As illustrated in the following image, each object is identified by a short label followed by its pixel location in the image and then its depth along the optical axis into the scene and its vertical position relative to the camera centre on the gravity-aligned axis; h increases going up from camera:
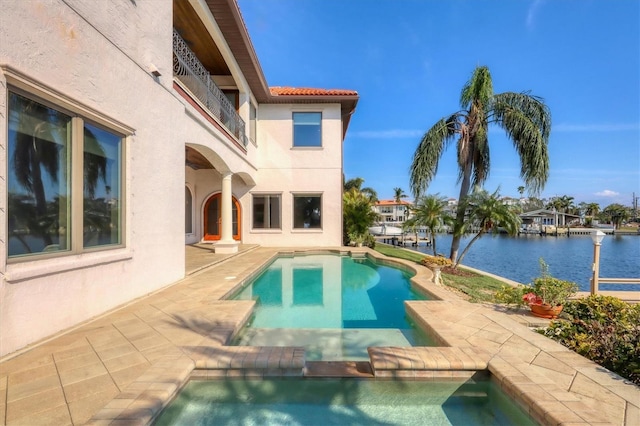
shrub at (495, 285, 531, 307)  5.39 -1.62
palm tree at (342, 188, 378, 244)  15.52 -0.16
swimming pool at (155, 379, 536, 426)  2.57 -1.84
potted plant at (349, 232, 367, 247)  15.14 -1.34
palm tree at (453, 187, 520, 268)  9.59 -0.05
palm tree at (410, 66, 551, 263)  10.83 +3.05
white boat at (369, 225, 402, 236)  26.77 -1.72
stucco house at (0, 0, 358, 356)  3.32 +1.12
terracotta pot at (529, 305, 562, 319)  4.84 -1.68
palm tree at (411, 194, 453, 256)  11.58 -0.01
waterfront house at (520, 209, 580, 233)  67.00 -1.78
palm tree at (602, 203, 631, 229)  78.62 -0.45
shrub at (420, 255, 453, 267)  10.32 -1.79
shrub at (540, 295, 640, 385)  3.13 -1.57
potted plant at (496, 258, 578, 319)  4.91 -1.51
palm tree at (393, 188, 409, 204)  66.04 +4.36
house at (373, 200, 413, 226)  68.33 +0.69
